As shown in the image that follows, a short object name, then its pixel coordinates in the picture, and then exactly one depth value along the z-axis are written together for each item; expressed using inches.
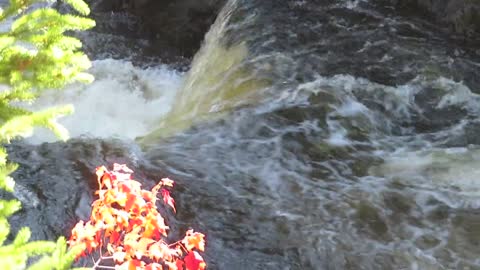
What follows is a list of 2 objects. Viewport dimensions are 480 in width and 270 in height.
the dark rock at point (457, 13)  587.5
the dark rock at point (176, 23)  788.9
